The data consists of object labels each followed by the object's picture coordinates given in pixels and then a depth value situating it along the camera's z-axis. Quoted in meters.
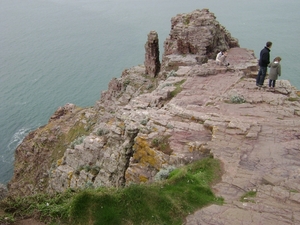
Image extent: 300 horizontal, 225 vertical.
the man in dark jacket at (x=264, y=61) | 22.09
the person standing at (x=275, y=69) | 22.50
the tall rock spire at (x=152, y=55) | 49.50
